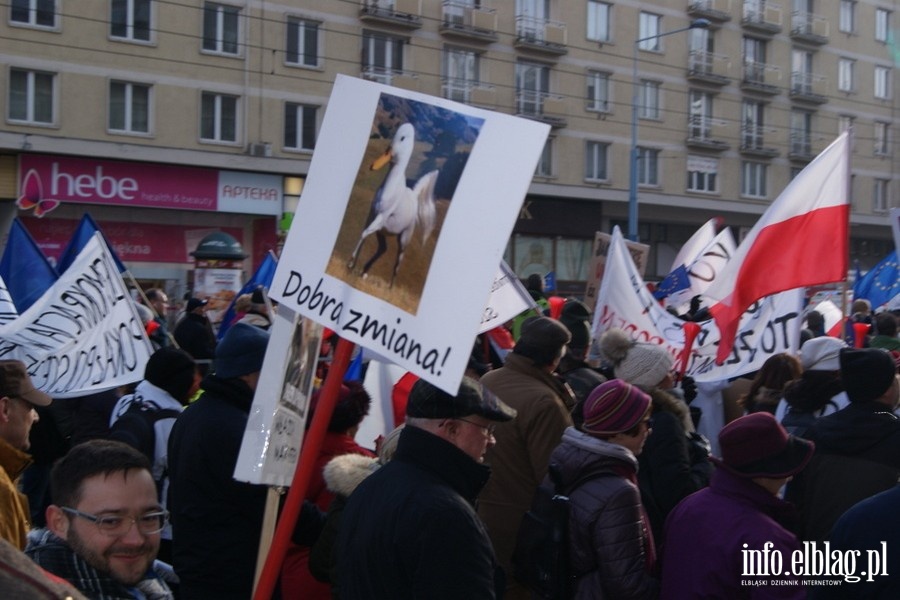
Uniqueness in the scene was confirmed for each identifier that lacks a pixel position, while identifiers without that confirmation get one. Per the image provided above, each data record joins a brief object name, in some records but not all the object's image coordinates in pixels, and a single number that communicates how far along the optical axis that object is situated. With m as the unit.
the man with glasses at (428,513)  2.80
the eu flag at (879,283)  13.93
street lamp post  30.06
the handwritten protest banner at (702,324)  6.84
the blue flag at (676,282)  12.19
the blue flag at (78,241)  7.99
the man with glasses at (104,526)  2.32
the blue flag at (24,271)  8.00
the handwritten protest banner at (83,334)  6.46
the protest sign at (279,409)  3.34
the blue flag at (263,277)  11.03
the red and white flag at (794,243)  6.38
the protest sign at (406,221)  2.77
